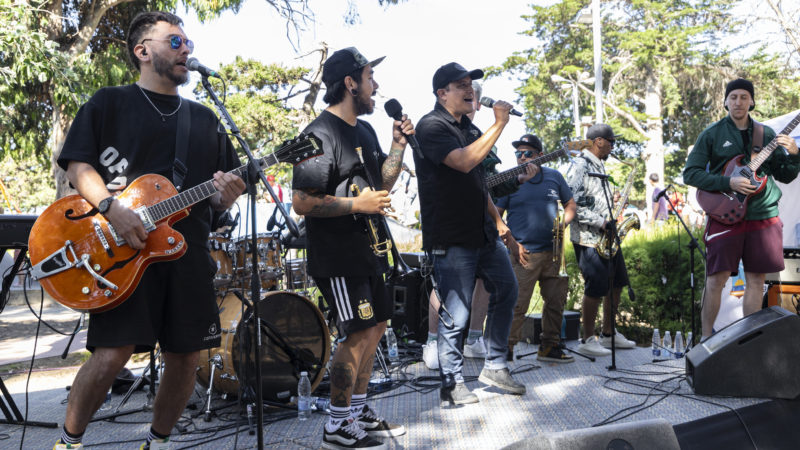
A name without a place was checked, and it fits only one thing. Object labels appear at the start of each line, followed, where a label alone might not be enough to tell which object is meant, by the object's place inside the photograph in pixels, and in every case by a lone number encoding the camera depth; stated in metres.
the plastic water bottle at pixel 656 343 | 5.92
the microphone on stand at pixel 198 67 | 2.73
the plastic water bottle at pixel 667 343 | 5.95
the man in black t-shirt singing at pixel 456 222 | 4.21
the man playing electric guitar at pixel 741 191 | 4.77
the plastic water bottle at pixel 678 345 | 5.83
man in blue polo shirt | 6.03
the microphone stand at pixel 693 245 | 5.41
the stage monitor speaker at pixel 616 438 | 1.93
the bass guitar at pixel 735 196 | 4.75
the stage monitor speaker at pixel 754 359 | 3.67
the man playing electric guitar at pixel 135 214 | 2.62
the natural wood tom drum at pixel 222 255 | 4.98
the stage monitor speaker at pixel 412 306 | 6.98
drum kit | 4.45
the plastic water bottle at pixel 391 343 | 6.25
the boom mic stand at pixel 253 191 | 2.63
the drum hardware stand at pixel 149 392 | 4.46
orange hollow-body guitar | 2.62
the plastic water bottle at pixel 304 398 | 4.30
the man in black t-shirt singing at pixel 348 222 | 3.29
